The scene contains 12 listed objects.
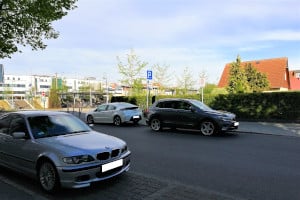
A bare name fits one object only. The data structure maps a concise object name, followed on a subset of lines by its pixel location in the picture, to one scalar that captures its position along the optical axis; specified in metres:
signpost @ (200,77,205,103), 17.86
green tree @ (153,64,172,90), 41.64
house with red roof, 41.03
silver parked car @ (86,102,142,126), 17.63
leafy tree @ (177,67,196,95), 42.25
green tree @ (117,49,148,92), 35.41
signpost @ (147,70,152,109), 19.67
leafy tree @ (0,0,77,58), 18.12
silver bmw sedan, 5.08
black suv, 12.75
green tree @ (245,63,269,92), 35.03
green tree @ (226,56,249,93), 31.51
